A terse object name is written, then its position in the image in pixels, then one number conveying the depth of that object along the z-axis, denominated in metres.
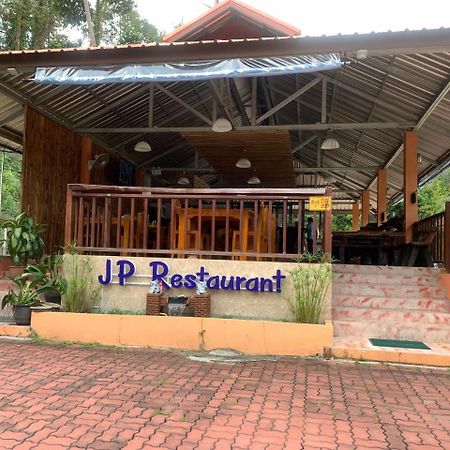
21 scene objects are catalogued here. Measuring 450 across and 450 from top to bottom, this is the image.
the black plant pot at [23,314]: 5.66
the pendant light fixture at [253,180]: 13.84
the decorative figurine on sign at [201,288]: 5.57
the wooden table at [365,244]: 9.70
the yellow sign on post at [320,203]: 5.50
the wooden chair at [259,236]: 6.55
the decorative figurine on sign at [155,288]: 5.64
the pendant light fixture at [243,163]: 11.24
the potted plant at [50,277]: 5.94
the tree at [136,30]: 19.77
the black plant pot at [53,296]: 6.02
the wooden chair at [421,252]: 7.43
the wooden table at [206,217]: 6.25
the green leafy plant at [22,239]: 6.88
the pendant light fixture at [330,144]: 9.88
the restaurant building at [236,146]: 5.65
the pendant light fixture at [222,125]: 8.60
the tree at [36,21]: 15.63
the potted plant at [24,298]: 5.66
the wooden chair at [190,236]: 6.32
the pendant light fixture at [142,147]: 10.29
